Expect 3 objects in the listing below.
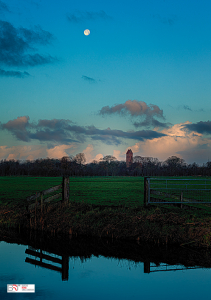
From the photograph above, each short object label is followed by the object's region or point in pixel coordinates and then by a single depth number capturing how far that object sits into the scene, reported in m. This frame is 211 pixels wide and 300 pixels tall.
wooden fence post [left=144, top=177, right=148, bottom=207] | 14.66
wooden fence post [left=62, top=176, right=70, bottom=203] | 14.84
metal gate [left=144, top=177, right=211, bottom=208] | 14.52
